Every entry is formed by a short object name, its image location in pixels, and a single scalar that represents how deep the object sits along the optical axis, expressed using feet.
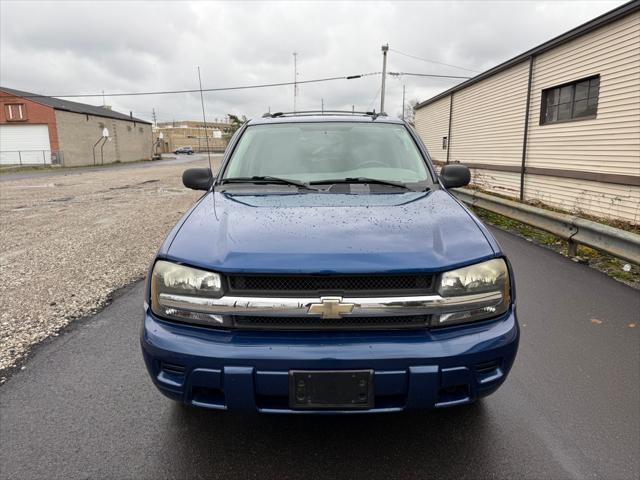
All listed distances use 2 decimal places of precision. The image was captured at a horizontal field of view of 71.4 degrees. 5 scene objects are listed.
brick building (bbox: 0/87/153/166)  130.72
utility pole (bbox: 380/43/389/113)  100.22
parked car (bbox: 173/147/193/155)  252.05
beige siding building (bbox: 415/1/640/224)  28.60
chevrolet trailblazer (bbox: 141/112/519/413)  6.17
